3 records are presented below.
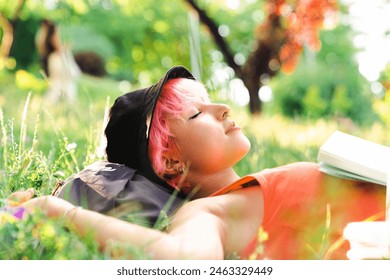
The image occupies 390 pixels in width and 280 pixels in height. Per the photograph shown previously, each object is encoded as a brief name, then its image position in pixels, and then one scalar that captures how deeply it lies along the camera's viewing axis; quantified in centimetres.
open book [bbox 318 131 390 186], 197
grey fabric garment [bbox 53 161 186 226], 194
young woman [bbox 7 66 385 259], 184
